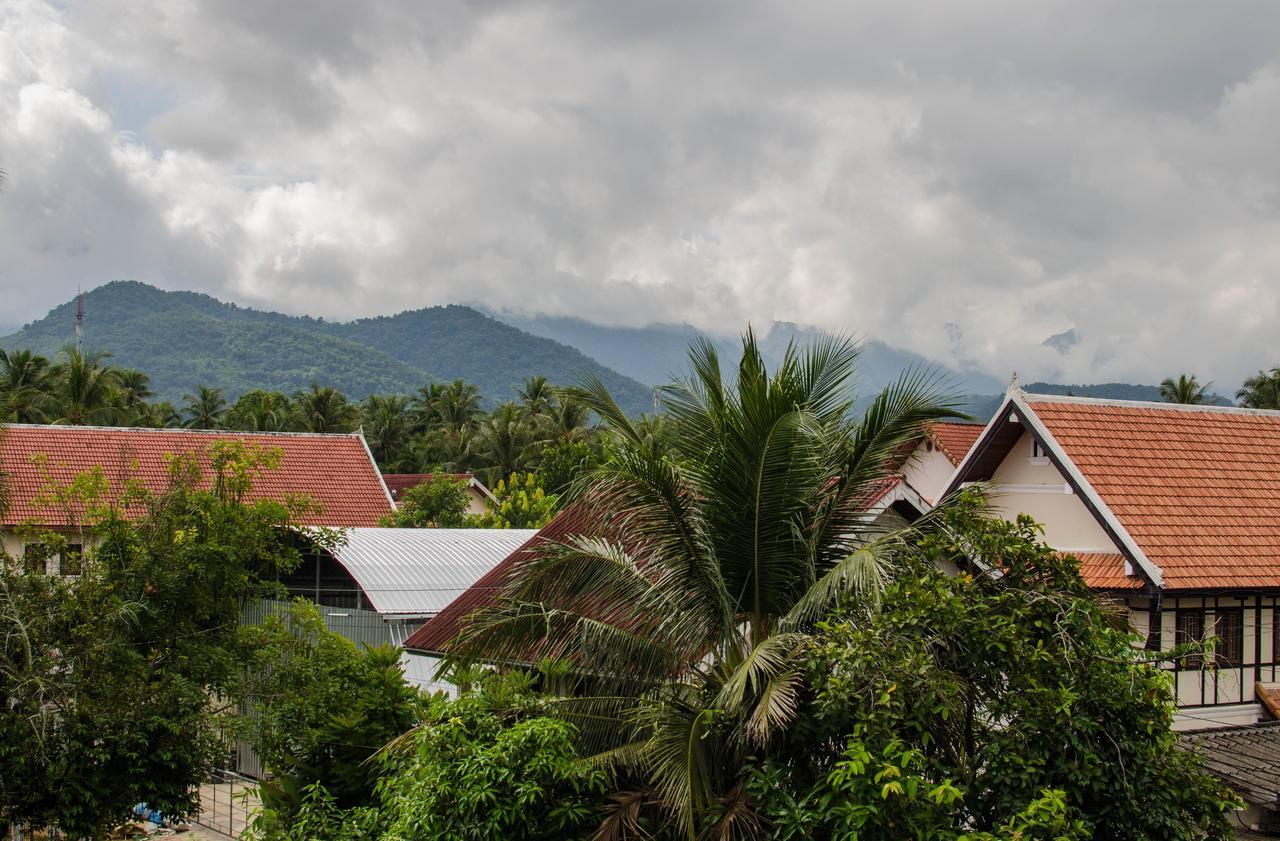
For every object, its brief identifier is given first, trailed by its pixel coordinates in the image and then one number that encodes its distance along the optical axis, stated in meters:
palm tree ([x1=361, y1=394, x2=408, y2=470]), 72.94
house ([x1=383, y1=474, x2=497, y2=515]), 49.94
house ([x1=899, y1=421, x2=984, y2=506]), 30.31
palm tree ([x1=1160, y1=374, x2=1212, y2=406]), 61.62
